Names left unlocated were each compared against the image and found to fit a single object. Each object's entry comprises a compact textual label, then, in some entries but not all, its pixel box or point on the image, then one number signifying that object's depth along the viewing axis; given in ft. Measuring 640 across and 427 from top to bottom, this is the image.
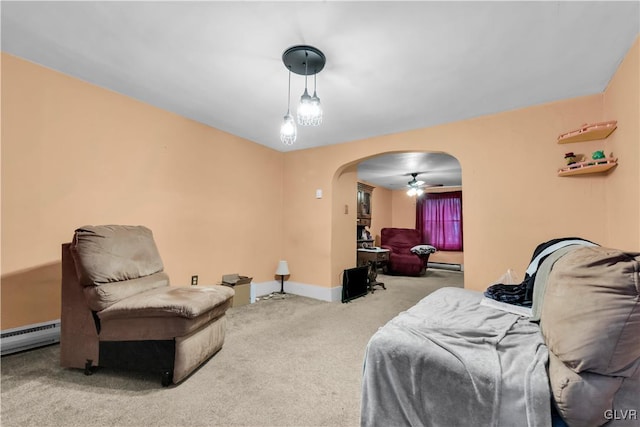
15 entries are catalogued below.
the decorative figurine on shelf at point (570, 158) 8.20
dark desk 16.37
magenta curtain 24.33
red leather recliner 20.45
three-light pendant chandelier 6.21
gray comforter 2.99
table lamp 13.84
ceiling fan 20.33
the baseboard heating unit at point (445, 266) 23.95
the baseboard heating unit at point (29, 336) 6.62
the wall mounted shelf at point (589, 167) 7.27
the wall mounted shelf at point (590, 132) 7.27
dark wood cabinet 19.02
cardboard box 11.33
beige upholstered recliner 5.57
